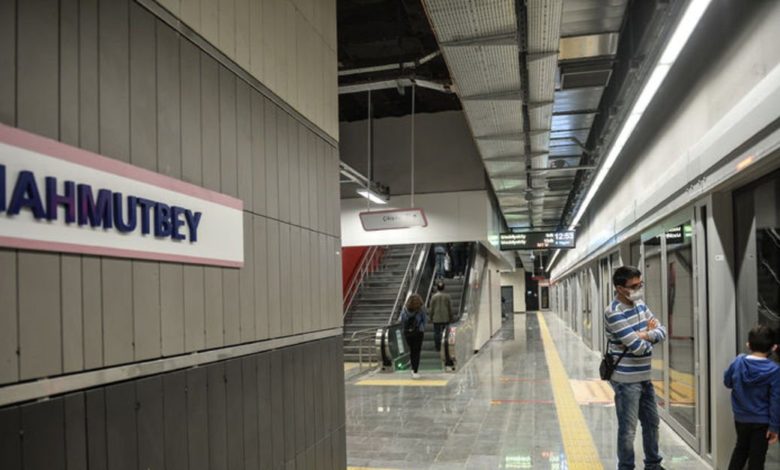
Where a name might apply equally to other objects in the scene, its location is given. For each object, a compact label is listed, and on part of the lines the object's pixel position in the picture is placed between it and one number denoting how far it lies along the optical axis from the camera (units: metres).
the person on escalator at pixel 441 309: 10.62
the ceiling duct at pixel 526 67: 4.23
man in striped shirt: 3.85
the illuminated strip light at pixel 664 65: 3.45
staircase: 13.45
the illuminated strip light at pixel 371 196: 9.65
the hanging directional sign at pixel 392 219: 9.32
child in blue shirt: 3.32
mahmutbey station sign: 1.69
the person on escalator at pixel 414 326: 9.64
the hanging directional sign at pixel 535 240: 14.13
